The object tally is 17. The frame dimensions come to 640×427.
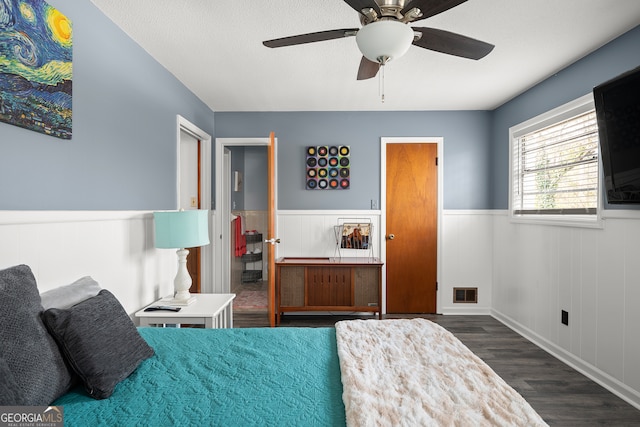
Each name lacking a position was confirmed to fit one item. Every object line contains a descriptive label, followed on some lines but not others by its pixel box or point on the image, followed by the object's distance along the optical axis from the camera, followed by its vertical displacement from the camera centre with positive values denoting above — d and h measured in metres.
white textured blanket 1.03 -0.63
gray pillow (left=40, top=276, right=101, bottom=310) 1.41 -0.37
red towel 5.34 -0.43
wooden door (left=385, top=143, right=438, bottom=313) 4.08 -0.17
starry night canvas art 1.40 +0.68
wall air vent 4.09 -1.02
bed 1.04 -0.64
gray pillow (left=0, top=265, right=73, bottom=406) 1.01 -0.43
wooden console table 3.67 -0.81
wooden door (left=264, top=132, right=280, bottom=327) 3.48 -0.33
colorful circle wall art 4.07 +0.58
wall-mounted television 1.93 +0.48
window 2.66 +0.44
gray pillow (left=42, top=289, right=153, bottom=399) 1.19 -0.50
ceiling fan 1.43 +0.85
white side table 2.21 -0.68
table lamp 2.31 -0.11
